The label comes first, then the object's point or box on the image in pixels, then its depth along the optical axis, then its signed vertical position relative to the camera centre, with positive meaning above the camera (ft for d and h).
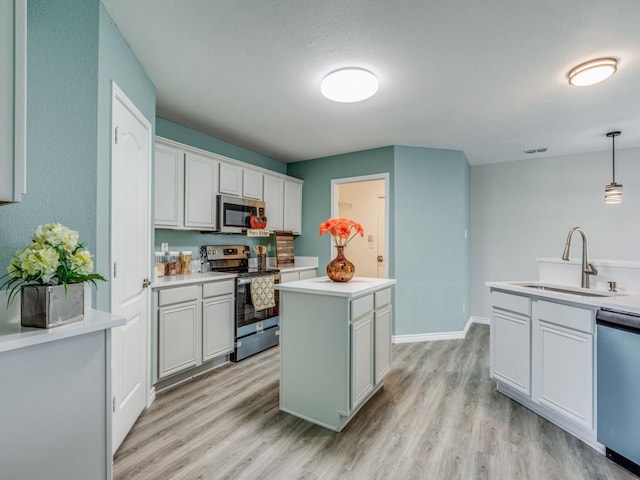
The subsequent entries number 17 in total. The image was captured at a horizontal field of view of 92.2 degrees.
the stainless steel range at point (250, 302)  10.62 -2.20
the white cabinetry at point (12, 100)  2.87 +1.35
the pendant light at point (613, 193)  10.62 +1.71
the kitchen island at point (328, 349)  6.62 -2.44
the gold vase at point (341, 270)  7.97 -0.74
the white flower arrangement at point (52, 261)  3.45 -0.24
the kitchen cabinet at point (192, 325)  8.31 -2.48
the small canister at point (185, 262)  10.62 -0.72
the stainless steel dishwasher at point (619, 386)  5.47 -2.65
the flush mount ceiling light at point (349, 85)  7.30 +3.88
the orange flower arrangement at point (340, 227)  7.82 +0.38
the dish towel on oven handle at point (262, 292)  10.95 -1.84
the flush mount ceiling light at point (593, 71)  6.84 +3.95
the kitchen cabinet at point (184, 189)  9.51 +1.74
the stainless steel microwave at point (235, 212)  11.34 +1.15
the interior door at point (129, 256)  5.88 -0.31
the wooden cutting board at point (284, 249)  14.61 -0.37
